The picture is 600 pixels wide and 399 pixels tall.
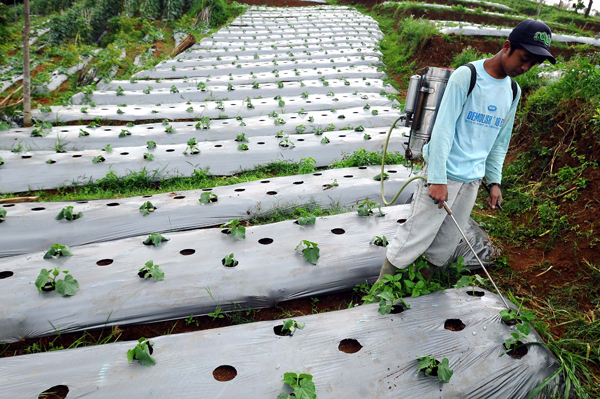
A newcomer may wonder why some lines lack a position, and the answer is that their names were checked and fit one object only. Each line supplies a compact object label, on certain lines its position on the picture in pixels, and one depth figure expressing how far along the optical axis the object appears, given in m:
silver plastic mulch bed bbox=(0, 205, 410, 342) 2.22
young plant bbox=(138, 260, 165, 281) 2.40
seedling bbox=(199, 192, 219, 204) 3.39
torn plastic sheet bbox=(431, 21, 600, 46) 10.17
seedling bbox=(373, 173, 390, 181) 3.85
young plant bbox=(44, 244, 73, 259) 2.58
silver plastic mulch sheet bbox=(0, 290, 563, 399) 1.70
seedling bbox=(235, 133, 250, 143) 4.80
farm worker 1.79
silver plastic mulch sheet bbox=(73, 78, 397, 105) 6.80
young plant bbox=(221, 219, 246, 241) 2.82
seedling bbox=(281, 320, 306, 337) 2.01
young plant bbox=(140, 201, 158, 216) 3.22
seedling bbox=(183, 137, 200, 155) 4.47
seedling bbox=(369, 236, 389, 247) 2.81
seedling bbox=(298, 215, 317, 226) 3.02
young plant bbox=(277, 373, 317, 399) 1.63
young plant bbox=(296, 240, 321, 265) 2.60
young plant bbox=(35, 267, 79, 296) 2.26
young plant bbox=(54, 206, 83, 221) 3.05
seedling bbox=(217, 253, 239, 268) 2.55
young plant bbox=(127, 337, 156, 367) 1.78
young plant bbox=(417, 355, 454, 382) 1.76
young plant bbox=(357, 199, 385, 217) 3.14
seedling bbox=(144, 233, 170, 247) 2.76
